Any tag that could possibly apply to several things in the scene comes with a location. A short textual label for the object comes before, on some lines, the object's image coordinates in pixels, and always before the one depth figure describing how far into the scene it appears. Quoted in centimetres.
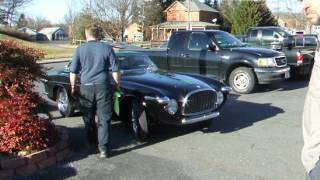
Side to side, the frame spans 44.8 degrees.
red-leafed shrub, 484
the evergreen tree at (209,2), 6805
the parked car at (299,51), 1220
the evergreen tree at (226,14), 5399
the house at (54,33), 9856
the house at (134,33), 5922
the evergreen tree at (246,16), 3911
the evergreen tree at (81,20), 4969
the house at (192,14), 5871
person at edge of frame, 179
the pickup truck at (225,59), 1045
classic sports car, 587
